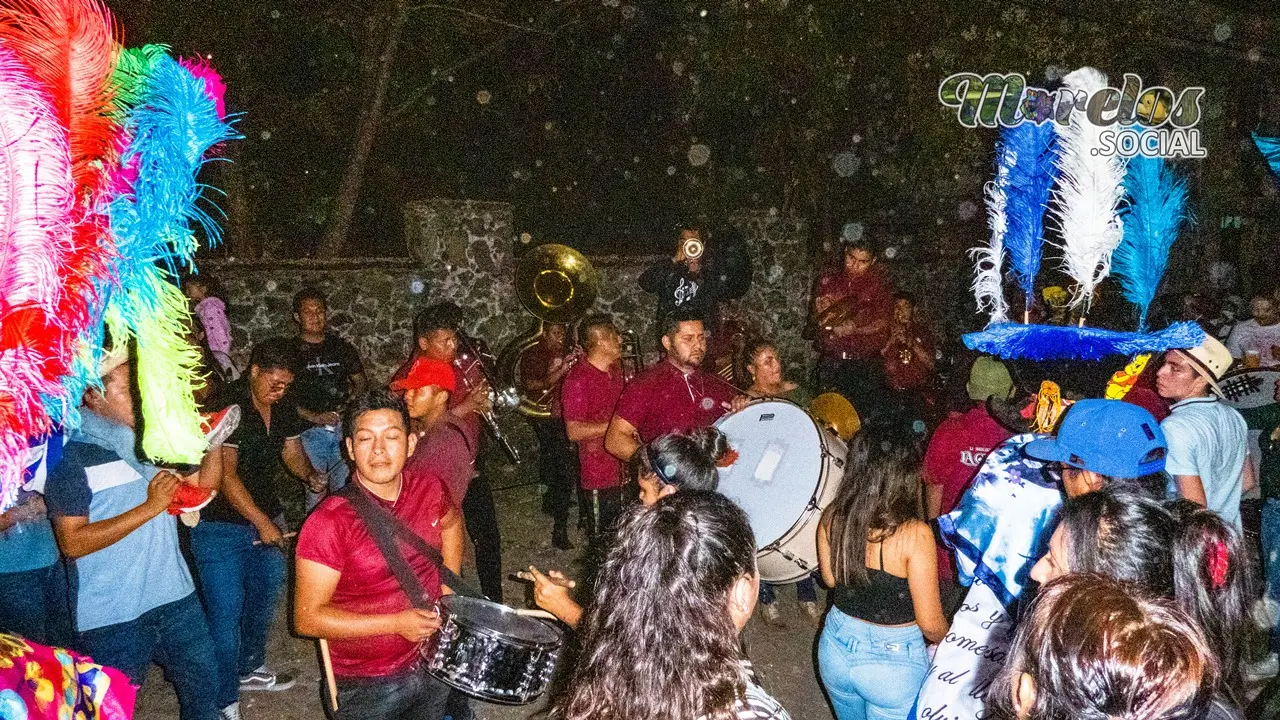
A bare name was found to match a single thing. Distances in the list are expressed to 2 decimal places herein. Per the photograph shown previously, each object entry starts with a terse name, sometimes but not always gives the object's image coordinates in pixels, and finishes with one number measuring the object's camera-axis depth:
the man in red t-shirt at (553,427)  6.84
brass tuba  8.48
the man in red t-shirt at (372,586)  2.84
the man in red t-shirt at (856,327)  7.29
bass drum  4.34
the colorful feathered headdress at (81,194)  1.44
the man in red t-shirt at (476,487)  5.02
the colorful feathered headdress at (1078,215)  3.96
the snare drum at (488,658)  2.74
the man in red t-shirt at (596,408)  5.29
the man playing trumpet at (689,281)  7.79
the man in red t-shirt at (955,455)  3.87
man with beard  4.73
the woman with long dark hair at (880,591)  3.10
